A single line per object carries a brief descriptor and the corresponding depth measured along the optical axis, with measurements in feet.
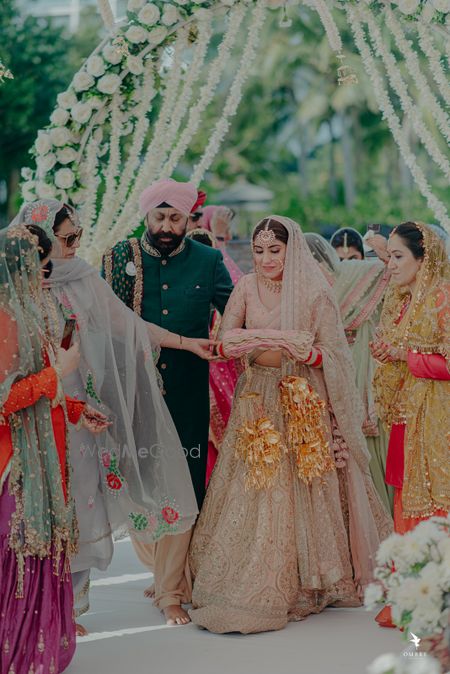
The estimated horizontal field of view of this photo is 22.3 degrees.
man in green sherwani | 18.71
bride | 17.10
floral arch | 21.01
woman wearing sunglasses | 16.65
